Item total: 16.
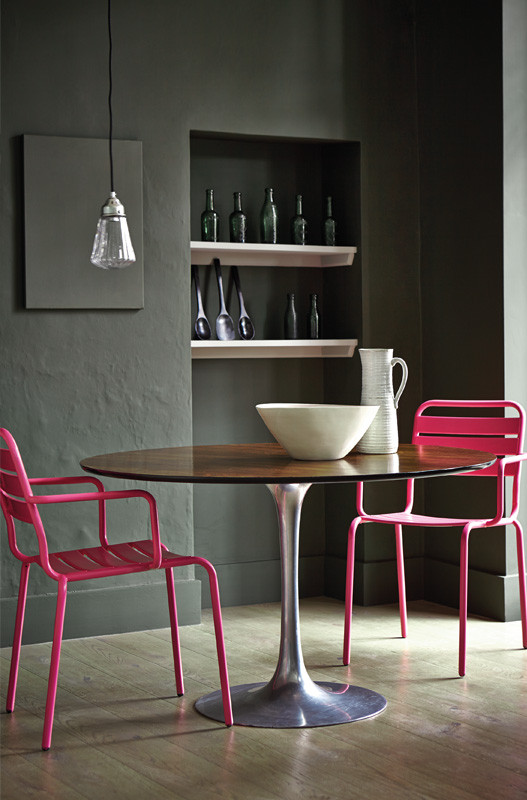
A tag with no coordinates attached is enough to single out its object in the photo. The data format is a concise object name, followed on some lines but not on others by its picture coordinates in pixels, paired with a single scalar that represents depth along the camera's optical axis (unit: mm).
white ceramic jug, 3102
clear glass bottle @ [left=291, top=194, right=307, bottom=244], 4500
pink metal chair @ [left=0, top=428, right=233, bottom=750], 2719
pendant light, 3299
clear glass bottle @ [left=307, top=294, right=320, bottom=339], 4574
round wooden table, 2727
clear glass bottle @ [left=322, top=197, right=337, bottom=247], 4527
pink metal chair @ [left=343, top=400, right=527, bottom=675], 3436
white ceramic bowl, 2818
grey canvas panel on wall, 3893
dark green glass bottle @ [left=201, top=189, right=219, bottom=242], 4340
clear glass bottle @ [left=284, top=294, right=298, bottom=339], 4523
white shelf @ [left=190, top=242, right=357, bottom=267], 4309
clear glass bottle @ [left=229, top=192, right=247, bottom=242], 4395
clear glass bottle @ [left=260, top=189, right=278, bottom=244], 4449
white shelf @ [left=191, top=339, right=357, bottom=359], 4332
